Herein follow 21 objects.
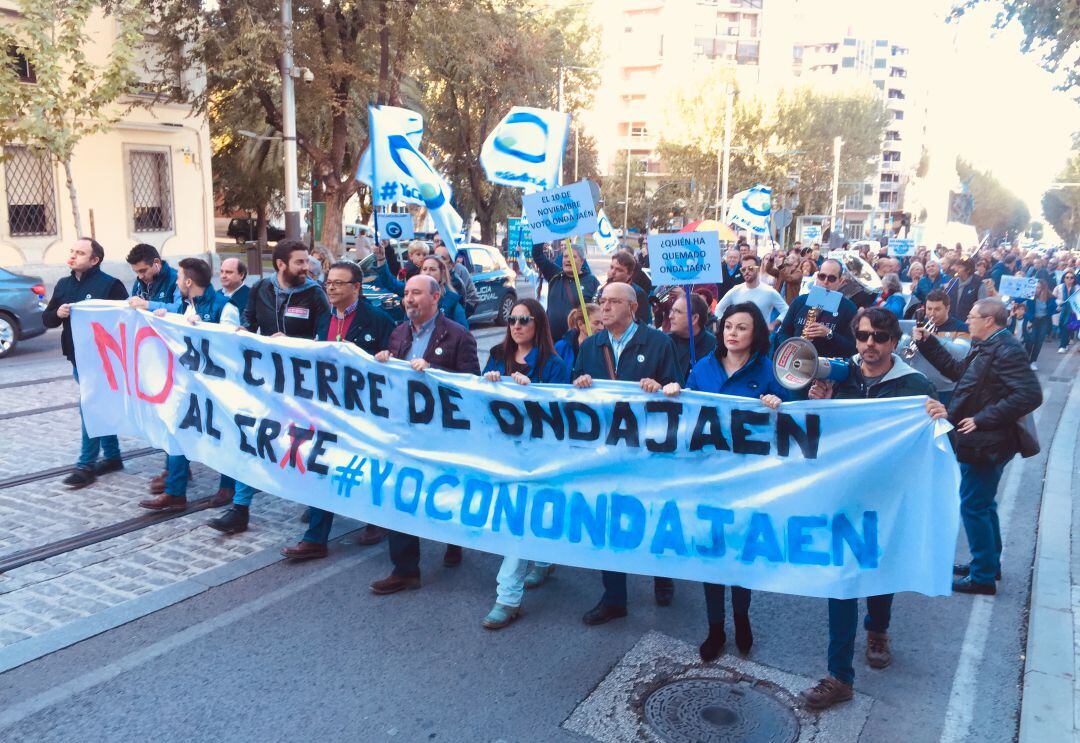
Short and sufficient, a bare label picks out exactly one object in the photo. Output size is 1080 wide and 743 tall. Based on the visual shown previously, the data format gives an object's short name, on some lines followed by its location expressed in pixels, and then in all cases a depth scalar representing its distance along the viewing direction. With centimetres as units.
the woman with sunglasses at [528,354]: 512
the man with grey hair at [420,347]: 520
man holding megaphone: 438
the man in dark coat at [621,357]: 486
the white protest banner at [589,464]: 408
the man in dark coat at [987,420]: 521
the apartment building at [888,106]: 10619
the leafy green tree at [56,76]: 1655
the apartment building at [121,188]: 2041
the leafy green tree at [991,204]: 10400
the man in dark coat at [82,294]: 664
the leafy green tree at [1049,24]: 1168
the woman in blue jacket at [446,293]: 754
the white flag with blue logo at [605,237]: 1580
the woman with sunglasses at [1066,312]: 1888
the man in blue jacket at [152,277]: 672
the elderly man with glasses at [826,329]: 685
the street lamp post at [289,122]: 1883
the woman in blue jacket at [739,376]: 442
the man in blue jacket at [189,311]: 628
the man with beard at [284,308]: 600
